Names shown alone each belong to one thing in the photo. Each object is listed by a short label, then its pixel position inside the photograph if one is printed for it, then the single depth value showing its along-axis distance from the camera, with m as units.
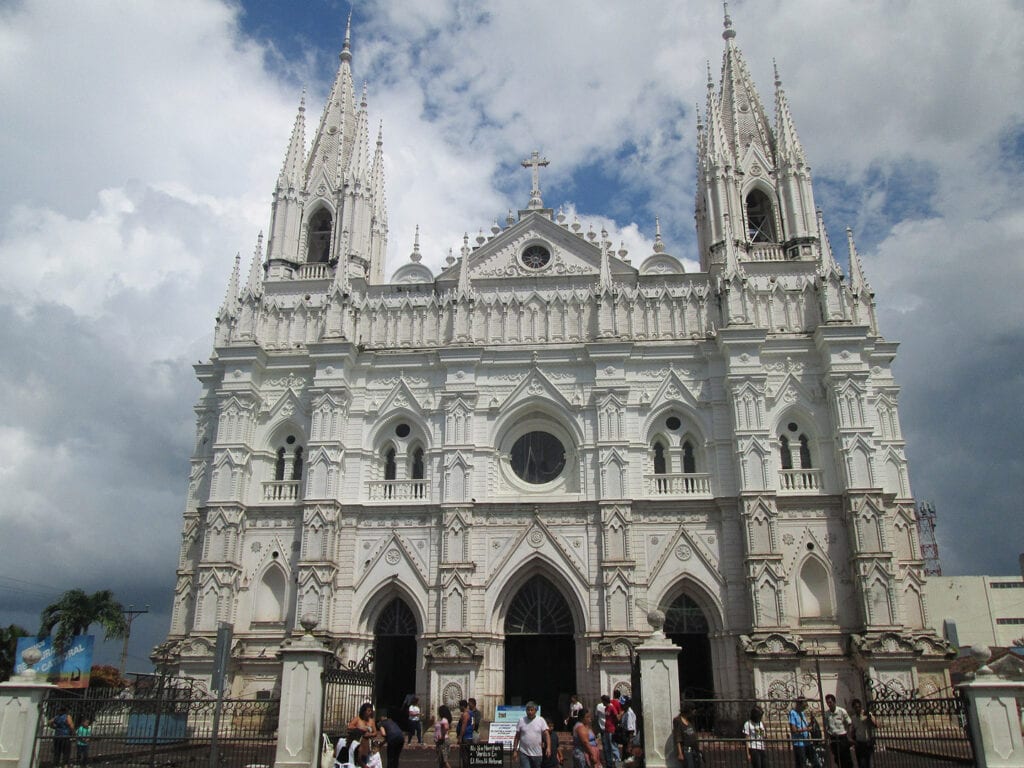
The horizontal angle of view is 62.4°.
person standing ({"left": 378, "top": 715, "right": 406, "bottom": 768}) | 14.34
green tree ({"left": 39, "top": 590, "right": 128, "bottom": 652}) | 40.25
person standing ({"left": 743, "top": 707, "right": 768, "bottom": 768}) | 14.42
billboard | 36.94
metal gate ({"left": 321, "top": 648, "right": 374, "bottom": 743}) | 16.33
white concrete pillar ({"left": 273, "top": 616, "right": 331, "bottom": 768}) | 15.24
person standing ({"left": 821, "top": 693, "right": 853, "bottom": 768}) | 14.31
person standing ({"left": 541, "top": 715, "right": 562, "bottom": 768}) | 14.09
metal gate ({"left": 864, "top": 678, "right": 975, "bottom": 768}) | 13.83
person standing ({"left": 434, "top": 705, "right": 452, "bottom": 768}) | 16.96
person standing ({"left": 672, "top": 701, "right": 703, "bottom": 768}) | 13.66
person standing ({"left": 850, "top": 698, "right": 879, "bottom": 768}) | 14.09
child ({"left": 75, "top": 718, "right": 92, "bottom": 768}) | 15.29
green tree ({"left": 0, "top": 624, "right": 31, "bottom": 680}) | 41.16
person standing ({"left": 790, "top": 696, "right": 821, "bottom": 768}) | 14.35
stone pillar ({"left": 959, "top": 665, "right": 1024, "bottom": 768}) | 13.02
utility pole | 55.84
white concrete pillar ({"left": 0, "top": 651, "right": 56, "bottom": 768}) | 15.24
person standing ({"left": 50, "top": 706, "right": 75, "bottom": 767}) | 15.65
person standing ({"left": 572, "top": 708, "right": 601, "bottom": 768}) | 13.38
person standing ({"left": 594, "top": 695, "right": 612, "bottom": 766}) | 16.36
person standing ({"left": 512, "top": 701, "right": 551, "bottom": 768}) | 13.21
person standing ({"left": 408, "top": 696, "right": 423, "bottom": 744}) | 20.77
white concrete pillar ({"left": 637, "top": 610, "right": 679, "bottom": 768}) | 15.46
